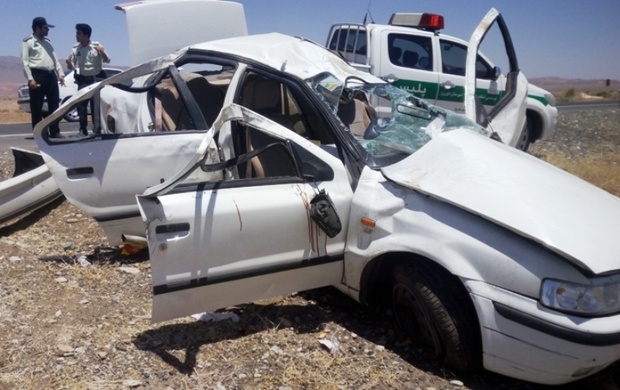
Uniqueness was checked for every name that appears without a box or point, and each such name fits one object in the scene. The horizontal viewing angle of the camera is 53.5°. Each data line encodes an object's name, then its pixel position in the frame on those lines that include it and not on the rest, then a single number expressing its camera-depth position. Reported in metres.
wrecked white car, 2.86
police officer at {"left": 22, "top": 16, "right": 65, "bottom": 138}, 8.71
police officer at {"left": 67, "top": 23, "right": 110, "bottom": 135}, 9.14
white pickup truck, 8.88
